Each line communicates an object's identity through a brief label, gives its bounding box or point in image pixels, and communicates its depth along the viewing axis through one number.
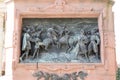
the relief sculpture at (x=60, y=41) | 11.12
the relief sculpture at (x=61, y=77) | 10.82
